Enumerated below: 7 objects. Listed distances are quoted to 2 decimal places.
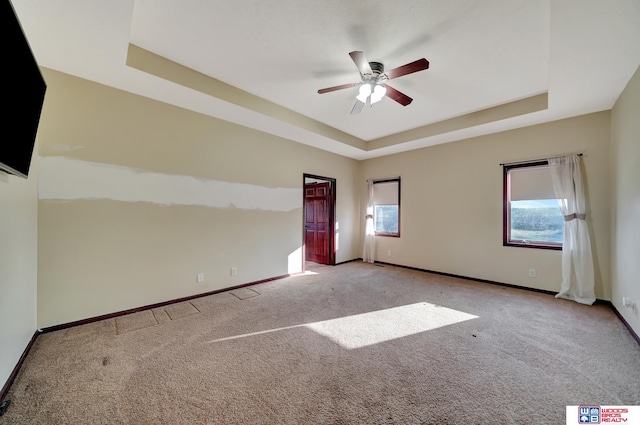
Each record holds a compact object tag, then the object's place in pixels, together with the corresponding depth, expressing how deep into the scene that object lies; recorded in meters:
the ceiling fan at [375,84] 2.46
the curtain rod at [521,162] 3.83
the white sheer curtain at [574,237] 3.38
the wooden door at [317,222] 5.95
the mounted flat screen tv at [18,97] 1.33
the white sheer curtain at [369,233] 6.04
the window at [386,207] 5.75
